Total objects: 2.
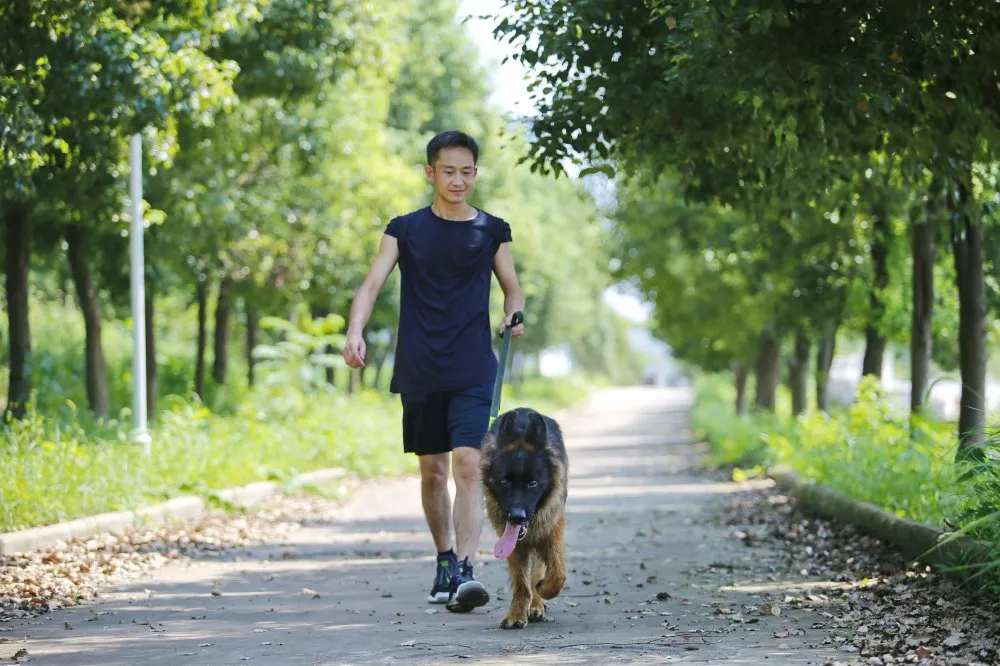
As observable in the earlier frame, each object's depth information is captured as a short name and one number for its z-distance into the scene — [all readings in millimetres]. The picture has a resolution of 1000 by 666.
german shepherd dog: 12500
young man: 14250
